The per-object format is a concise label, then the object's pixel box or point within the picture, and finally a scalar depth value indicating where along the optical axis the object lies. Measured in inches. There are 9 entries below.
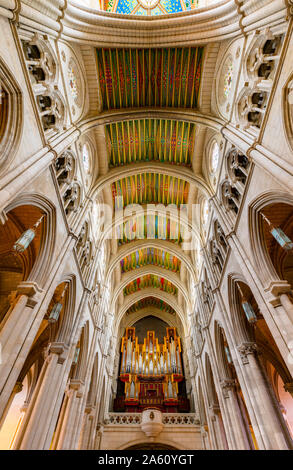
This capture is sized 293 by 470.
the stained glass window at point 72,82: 373.7
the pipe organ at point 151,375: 685.7
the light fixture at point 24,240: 240.1
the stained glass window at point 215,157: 454.7
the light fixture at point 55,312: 310.5
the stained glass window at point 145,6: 427.5
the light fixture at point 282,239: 243.1
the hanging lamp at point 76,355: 403.9
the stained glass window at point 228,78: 371.0
